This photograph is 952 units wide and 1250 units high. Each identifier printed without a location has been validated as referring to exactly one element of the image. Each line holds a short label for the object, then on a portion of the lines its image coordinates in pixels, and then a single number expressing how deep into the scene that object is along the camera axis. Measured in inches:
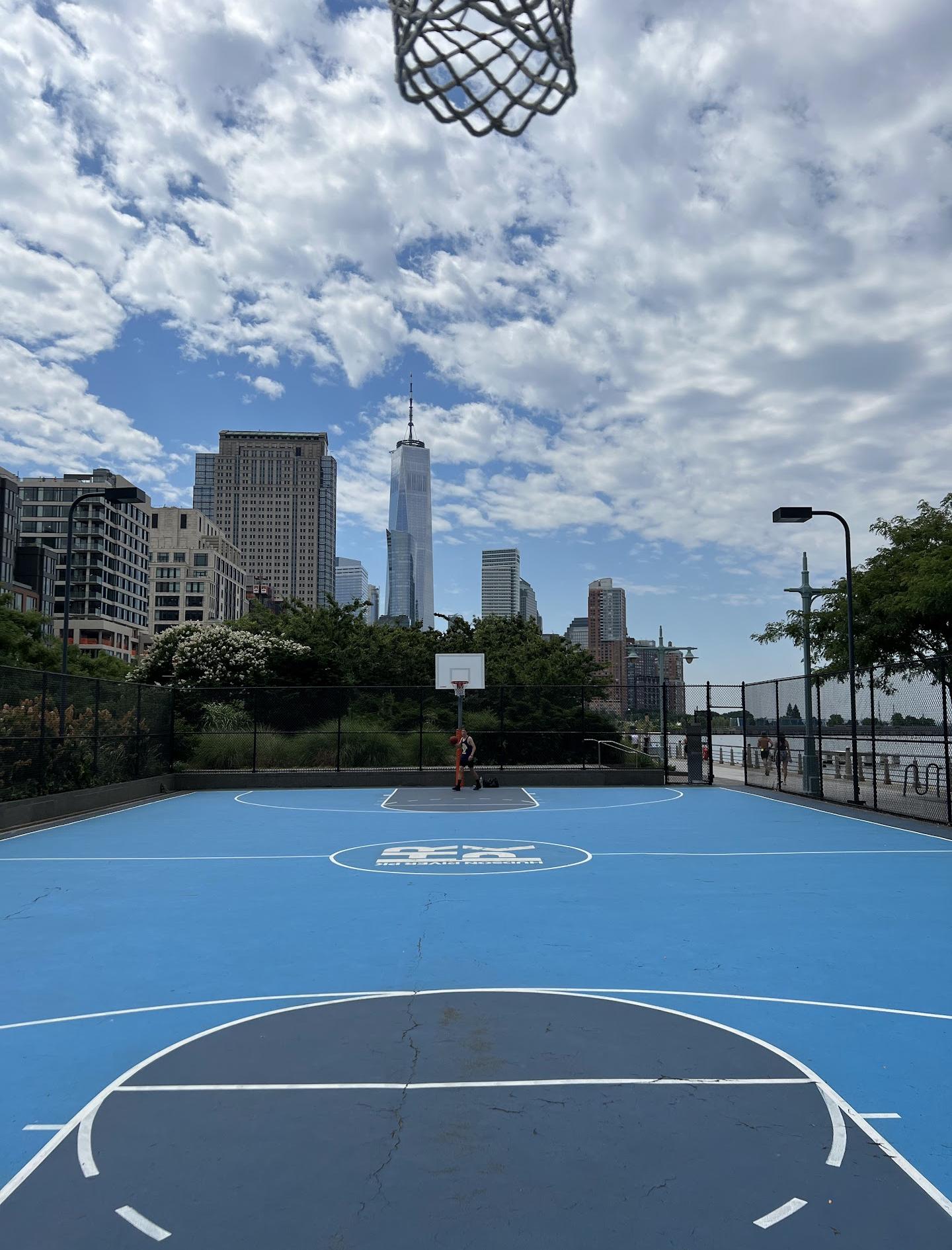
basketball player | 917.2
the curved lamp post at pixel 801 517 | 722.2
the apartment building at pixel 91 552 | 4766.2
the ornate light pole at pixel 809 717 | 818.8
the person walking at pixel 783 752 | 906.7
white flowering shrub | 1334.9
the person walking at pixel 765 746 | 1032.8
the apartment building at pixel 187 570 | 5890.8
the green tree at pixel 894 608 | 841.5
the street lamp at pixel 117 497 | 714.8
